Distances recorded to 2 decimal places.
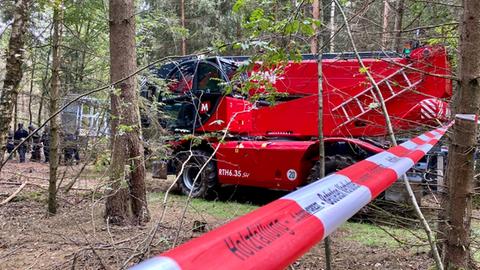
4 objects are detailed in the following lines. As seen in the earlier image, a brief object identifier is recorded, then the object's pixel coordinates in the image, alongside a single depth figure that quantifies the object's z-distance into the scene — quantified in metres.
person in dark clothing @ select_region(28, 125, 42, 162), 13.87
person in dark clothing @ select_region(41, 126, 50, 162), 10.36
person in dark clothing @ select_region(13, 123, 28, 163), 17.75
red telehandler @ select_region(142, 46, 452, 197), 7.06
